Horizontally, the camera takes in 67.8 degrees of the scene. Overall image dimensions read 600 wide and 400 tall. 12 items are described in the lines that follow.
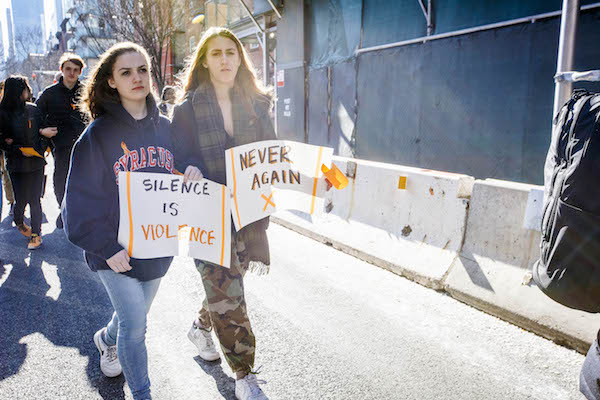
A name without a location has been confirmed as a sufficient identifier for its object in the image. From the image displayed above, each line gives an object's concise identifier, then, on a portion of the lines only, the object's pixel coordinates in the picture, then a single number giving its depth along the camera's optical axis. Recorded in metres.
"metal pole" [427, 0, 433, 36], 8.31
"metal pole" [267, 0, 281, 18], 12.70
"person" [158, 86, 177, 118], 8.71
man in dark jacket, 5.80
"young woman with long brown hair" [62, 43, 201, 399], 2.21
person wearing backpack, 1.63
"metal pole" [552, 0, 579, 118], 3.49
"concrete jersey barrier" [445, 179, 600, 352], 3.41
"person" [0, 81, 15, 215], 7.60
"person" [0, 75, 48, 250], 5.86
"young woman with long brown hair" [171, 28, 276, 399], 2.61
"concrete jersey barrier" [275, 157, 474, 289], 4.53
